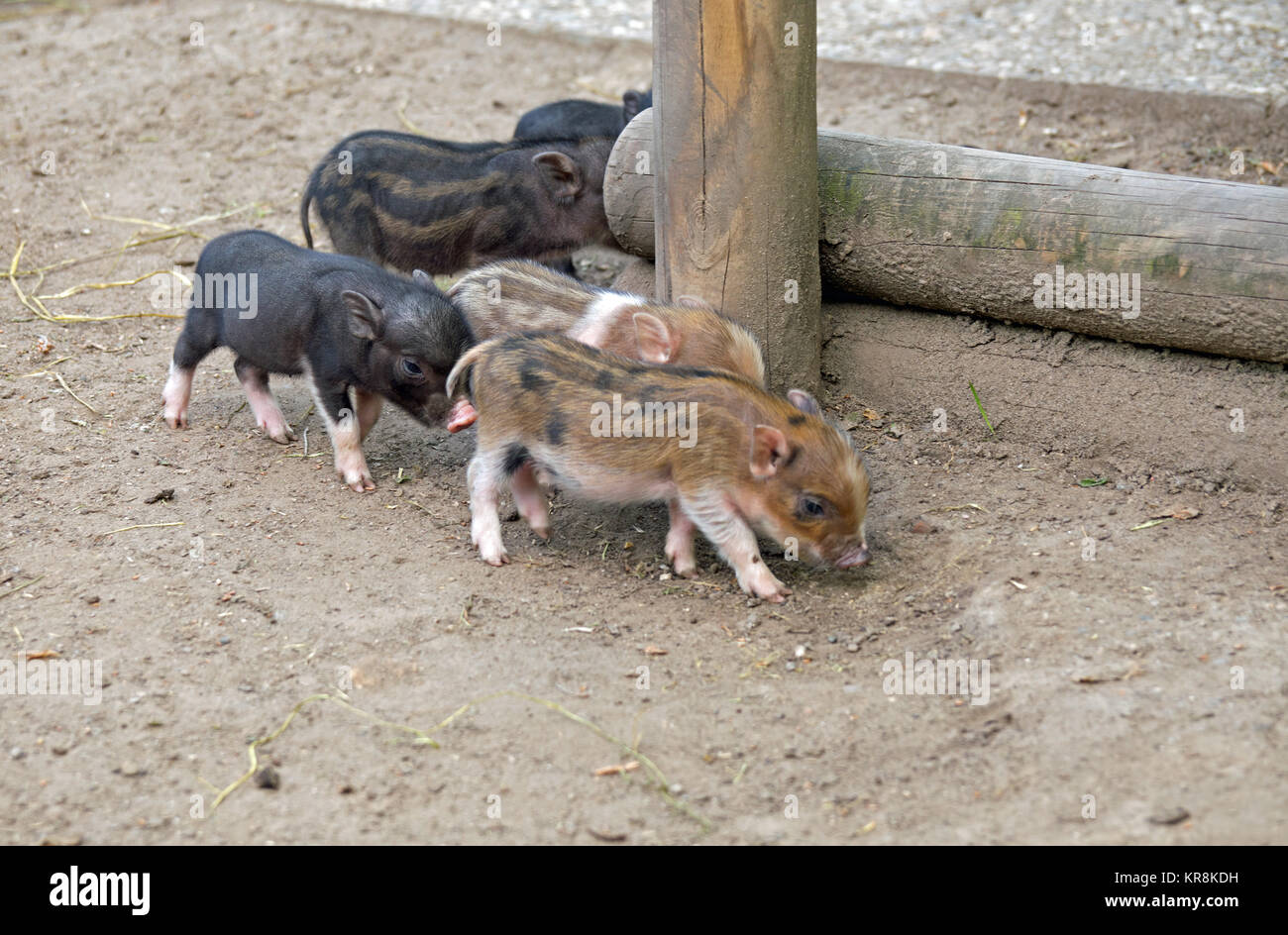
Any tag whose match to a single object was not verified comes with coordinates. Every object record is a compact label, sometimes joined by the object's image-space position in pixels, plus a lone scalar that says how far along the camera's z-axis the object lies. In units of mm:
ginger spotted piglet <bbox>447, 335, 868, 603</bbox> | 4945
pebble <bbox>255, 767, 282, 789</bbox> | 3789
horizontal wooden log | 4953
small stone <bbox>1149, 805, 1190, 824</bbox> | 3422
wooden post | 5133
